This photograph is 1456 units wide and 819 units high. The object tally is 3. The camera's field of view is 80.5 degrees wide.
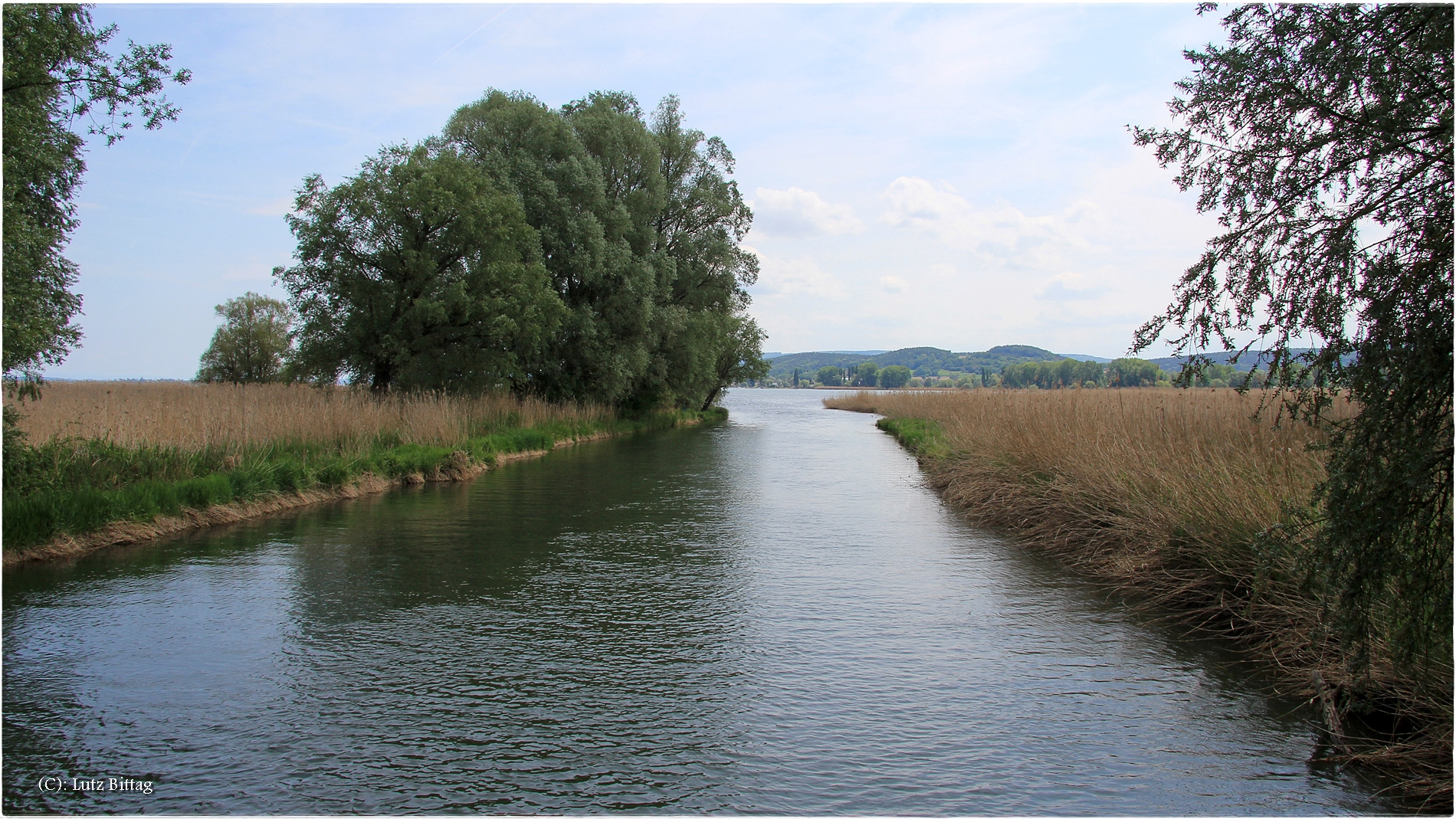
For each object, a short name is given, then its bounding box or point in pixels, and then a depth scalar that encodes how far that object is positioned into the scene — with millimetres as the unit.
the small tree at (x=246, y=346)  38969
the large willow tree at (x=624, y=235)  28031
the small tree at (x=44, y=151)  7359
